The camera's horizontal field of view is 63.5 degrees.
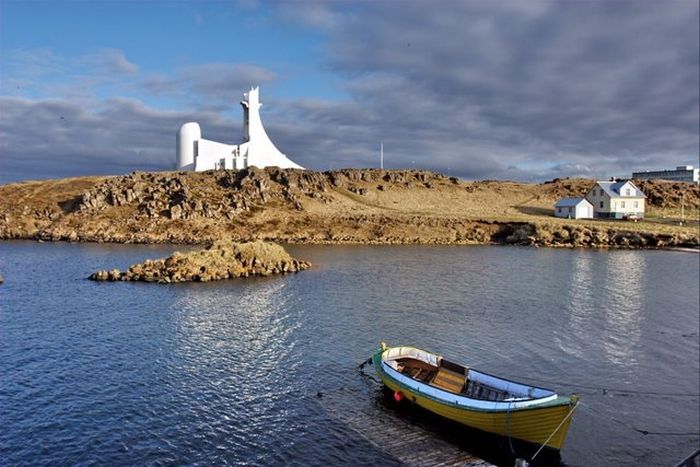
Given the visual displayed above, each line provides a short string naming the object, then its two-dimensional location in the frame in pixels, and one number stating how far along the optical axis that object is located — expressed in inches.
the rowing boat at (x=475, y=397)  780.0
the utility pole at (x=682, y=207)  4423.0
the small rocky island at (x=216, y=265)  2176.4
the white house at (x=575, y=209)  4377.5
